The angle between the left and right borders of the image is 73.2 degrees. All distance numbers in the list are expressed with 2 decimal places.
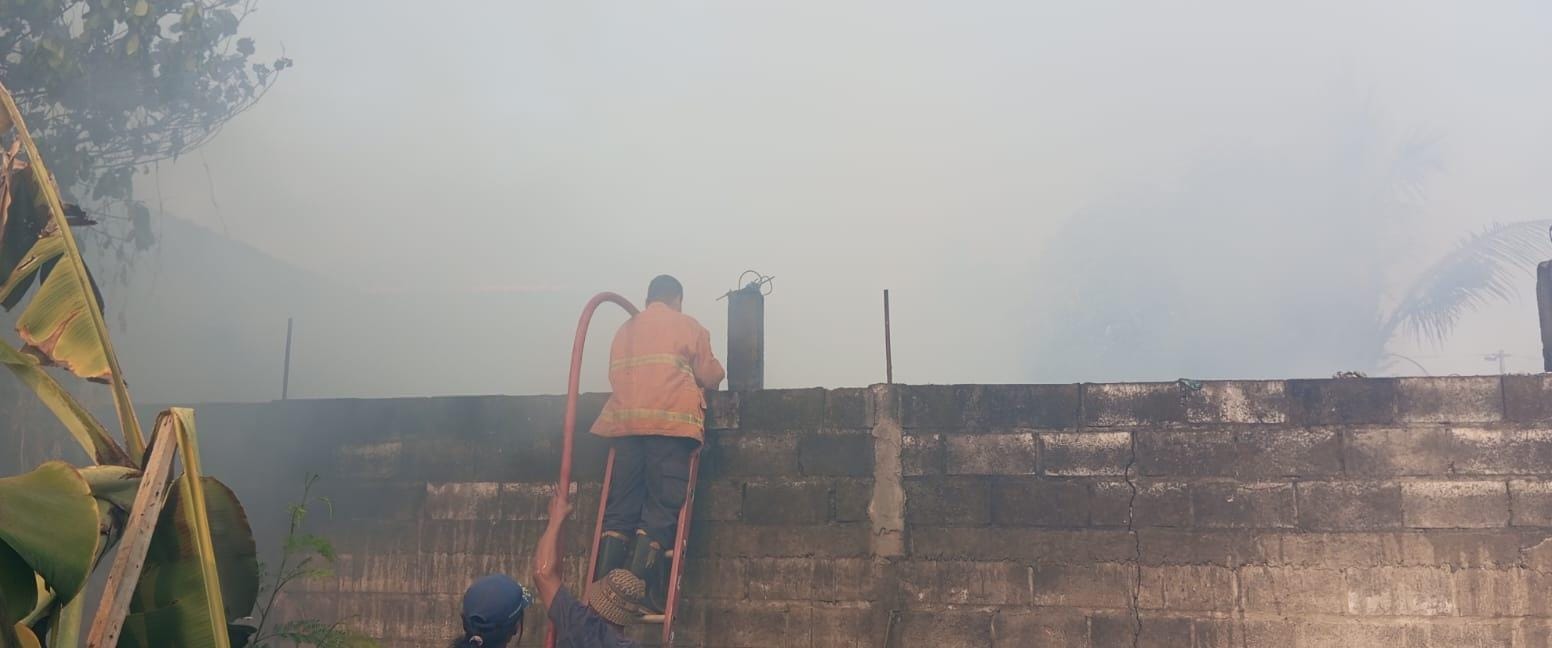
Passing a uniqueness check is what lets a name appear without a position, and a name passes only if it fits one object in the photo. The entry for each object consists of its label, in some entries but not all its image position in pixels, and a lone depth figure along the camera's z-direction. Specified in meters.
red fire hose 4.85
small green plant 3.90
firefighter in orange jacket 4.88
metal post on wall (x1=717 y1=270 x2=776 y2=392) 5.55
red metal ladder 4.73
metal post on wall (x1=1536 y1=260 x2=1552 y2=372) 5.04
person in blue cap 2.51
